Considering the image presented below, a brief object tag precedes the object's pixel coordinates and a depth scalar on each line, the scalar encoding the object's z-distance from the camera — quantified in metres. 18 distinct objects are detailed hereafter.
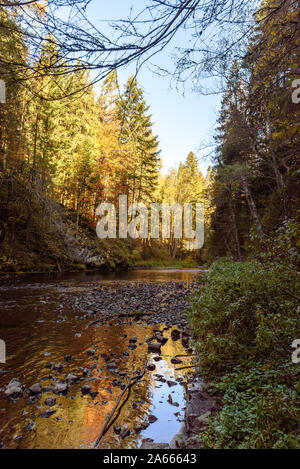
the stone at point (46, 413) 2.65
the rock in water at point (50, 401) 2.87
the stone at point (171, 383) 3.47
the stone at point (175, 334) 5.36
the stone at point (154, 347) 4.62
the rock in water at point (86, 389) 3.17
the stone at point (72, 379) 3.39
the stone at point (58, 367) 3.73
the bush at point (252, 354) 1.94
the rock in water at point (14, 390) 3.00
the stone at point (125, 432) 2.43
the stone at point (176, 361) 4.16
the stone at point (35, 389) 3.08
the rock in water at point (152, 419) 2.72
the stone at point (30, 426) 2.47
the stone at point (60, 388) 3.13
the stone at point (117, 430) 2.47
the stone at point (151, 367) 3.90
